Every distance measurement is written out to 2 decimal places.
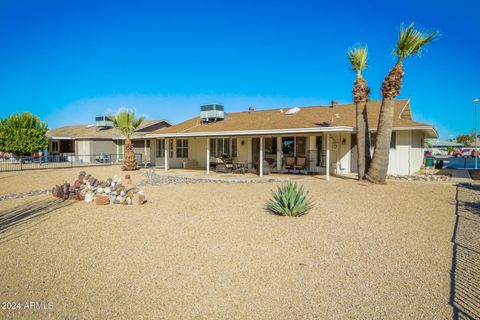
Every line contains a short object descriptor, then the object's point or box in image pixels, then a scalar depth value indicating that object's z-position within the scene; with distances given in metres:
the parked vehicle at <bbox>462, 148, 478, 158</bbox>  50.47
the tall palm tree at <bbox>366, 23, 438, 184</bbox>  13.00
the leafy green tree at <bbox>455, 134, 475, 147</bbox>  83.84
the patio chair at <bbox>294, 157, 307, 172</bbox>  17.88
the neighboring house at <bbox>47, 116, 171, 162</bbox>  31.11
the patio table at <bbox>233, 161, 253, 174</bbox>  18.57
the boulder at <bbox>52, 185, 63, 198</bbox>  10.99
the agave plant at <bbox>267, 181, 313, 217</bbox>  8.10
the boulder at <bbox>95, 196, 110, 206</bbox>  9.87
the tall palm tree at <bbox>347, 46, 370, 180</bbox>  14.83
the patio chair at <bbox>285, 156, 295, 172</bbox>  18.30
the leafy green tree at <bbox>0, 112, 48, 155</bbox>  26.97
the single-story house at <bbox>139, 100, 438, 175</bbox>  16.47
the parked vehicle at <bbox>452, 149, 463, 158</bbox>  54.19
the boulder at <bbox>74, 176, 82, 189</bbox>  10.96
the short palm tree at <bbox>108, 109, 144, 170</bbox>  21.98
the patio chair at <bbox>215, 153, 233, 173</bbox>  18.78
